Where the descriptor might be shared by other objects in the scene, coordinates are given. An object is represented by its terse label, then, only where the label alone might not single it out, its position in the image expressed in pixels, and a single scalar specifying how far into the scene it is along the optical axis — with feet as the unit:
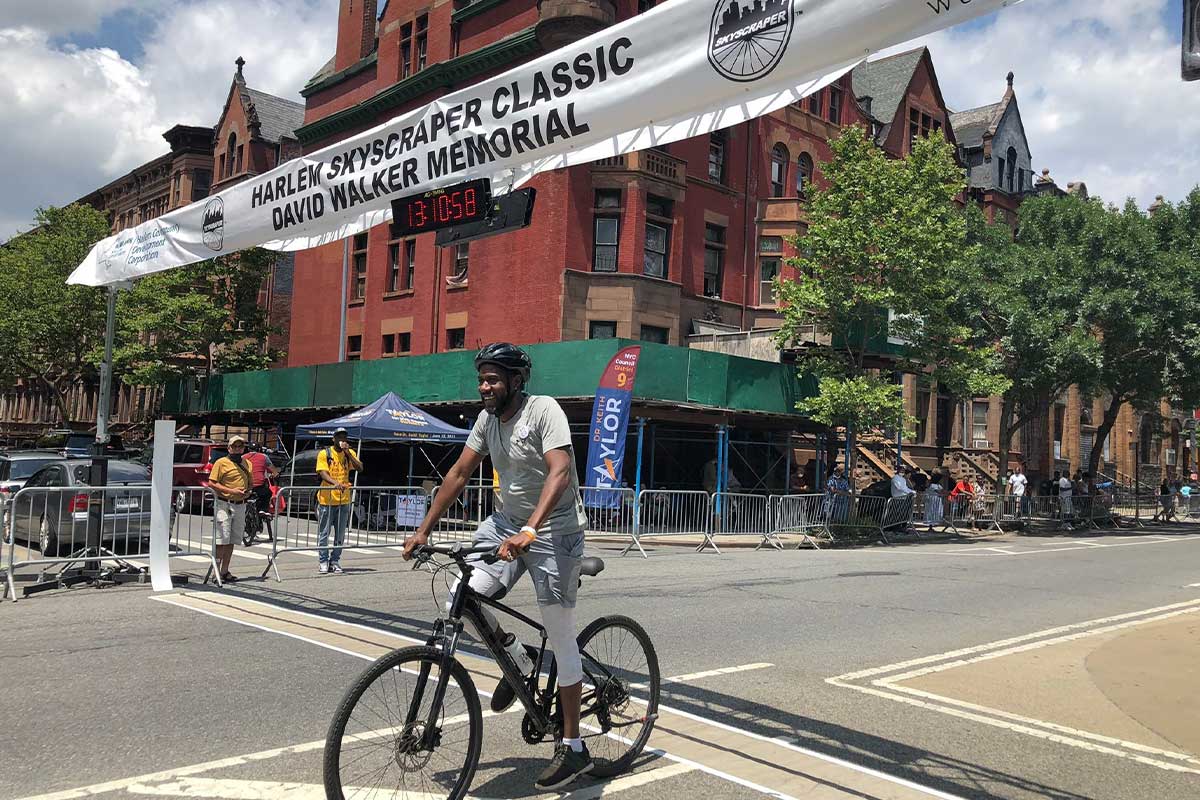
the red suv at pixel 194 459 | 75.76
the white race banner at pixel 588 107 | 19.51
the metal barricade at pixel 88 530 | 36.27
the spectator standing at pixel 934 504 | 83.46
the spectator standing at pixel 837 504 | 71.36
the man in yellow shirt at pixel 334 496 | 44.47
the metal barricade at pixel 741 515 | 64.75
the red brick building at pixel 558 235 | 91.71
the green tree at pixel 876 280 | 78.38
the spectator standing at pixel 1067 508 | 101.60
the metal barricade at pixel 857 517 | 72.33
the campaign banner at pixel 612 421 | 65.05
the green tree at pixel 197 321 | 119.44
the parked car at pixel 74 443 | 88.79
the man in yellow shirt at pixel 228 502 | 38.34
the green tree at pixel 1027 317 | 91.35
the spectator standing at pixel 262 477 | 65.21
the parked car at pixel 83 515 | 40.19
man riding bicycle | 14.53
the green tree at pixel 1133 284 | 93.09
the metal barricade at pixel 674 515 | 61.62
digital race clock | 28.94
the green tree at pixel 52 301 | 135.13
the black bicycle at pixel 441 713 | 12.66
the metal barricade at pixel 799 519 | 66.80
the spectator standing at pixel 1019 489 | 95.96
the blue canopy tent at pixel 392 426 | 69.51
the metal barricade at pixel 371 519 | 44.73
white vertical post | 35.70
